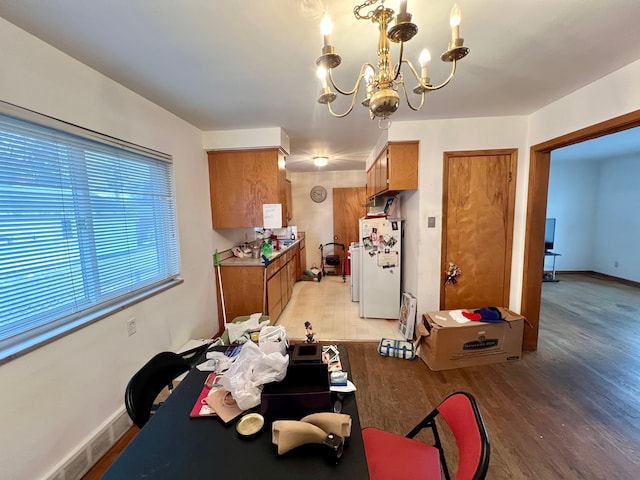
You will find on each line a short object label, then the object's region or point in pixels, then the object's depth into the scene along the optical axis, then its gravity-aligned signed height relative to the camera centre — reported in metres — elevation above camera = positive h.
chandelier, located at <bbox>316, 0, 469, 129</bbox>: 0.83 +0.60
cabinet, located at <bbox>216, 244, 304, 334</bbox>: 2.96 -0.90
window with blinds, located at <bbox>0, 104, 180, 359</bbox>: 1.23 -0.04
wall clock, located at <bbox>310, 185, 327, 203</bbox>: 5.73 +0.51
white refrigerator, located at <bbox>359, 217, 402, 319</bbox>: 3.21 -0.70
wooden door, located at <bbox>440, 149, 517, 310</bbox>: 2.59 -0.14
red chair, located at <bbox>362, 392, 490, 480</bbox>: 0.88 -1.07
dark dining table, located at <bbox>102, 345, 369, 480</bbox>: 0.76 -0.79
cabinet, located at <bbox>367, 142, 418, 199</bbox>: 2.67 +0.52
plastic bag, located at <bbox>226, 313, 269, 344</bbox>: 1.90 -0.88
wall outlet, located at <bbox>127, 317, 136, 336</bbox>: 1.82 -0.79
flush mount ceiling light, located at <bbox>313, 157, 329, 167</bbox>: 4.13 +0.92
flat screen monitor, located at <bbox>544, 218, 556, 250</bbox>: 4.95 -0.43
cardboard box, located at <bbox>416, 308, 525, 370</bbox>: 2.32 -1.23
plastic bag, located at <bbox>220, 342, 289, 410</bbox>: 1.01 -0.68
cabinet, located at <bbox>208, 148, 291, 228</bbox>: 2.89 +0.38
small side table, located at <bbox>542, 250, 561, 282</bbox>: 4.82 -1.28
